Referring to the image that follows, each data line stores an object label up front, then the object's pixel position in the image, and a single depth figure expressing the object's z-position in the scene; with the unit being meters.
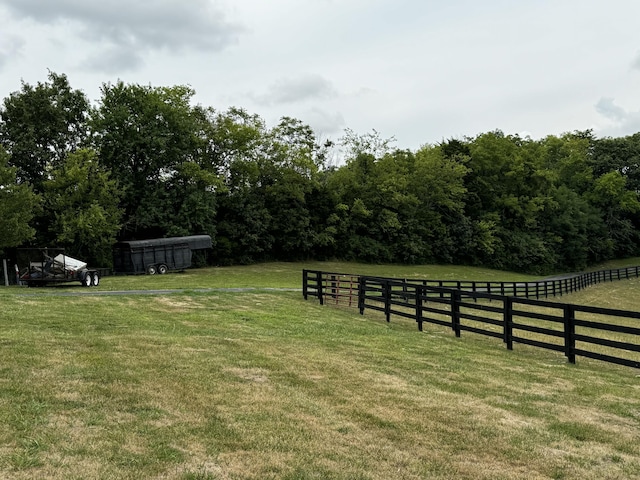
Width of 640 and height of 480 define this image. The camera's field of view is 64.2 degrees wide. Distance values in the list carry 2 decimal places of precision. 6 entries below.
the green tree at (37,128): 38.31
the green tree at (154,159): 41.56
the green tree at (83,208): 33.47
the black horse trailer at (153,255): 34.72
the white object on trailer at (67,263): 23.25
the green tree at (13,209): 26.42
